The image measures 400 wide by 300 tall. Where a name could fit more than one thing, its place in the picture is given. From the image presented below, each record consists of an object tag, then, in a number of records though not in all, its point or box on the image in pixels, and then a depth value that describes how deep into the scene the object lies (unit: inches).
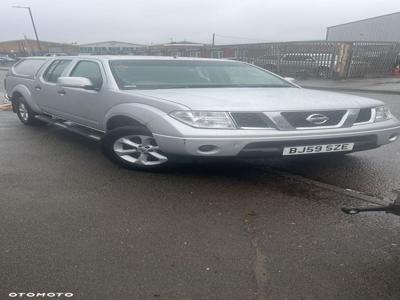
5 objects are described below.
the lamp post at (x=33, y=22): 1789.1
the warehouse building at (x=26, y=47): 2711.6
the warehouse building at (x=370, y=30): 1533.0
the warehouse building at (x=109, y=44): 2751.0
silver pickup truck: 150.5
